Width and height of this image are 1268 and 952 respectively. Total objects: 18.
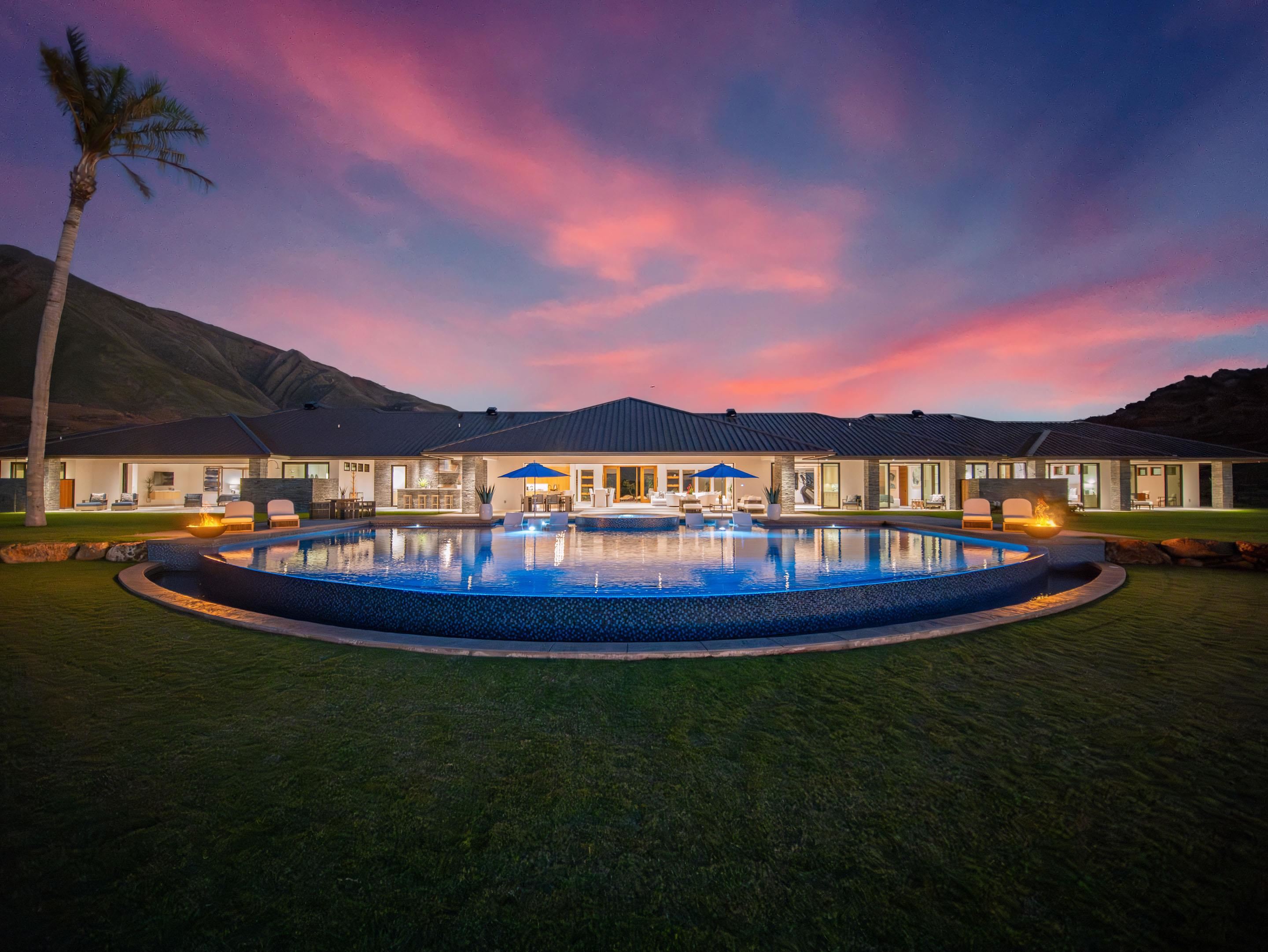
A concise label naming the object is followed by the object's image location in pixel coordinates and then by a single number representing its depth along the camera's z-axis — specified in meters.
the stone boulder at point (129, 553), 10.12
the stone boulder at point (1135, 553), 9.58
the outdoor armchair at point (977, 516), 14.11
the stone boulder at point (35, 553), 9.86
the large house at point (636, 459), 23.28
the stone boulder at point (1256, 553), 8.90
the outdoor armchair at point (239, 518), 13.30
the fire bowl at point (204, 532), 11.54
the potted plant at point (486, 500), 18.56
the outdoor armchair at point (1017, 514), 13.61
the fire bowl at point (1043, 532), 11.41
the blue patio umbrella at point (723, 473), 19.94
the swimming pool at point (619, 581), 5.64
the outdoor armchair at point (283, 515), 14.69
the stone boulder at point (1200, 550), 9.27
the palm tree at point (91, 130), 15.70
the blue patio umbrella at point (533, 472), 19.52
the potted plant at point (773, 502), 17.81
